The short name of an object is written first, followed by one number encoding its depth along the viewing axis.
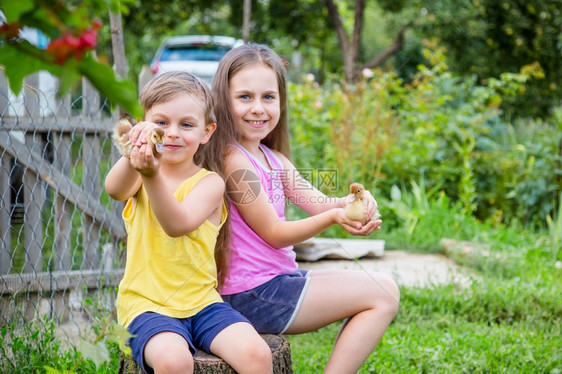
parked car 10.04
